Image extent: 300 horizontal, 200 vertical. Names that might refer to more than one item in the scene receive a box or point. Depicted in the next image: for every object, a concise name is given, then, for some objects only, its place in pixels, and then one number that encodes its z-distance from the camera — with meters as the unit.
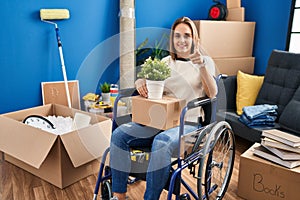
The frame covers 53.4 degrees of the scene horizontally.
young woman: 1.33
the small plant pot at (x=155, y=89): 1.37
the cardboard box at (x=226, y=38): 2.69
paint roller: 2.36
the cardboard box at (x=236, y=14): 2.91
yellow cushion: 2.55
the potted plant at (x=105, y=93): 2.56
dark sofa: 2.16
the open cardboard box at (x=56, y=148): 1.73
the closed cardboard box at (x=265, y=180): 1.60
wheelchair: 1.30
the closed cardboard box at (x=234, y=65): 2.80
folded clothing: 2.21
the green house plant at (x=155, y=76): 1.37
